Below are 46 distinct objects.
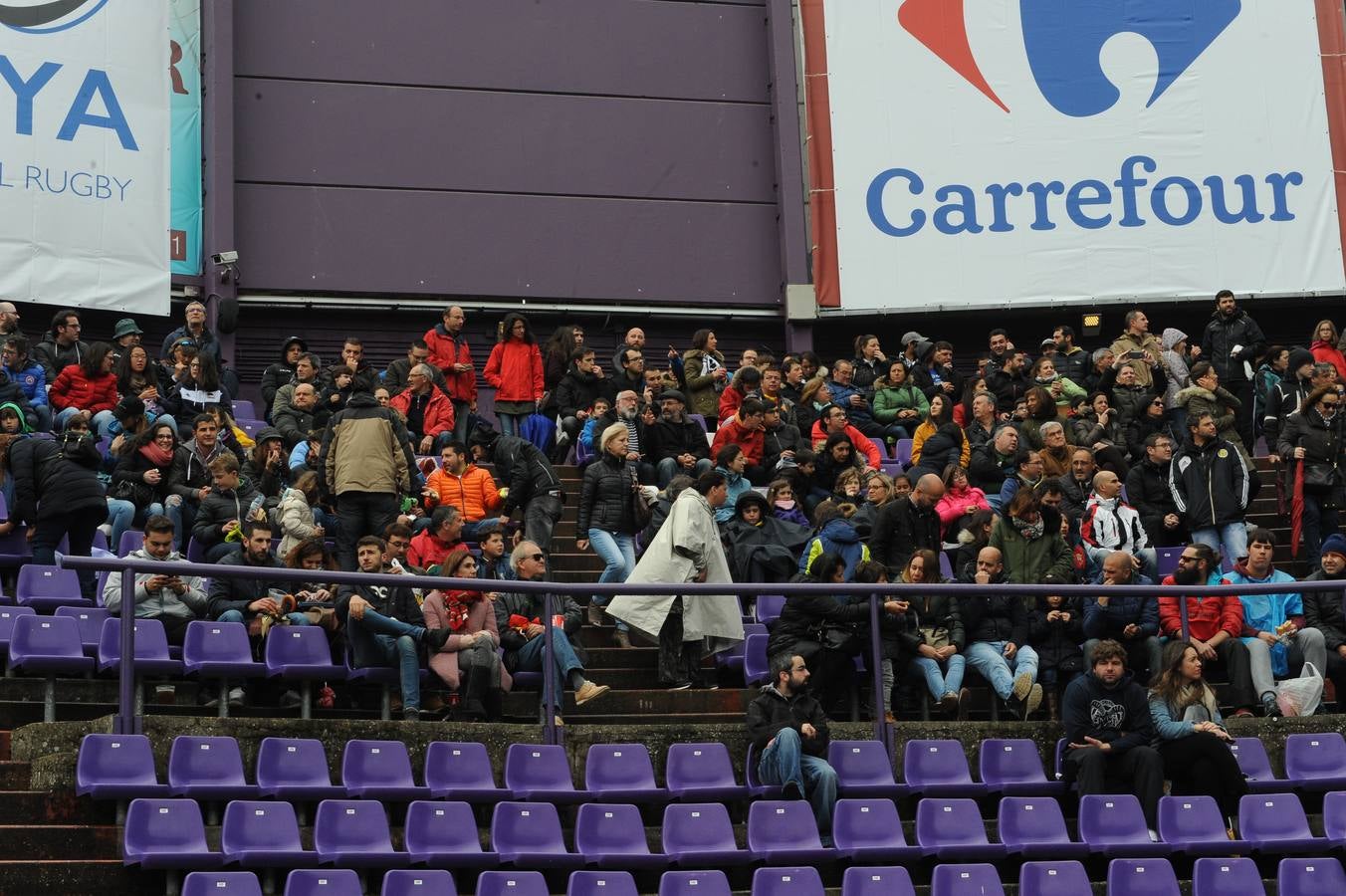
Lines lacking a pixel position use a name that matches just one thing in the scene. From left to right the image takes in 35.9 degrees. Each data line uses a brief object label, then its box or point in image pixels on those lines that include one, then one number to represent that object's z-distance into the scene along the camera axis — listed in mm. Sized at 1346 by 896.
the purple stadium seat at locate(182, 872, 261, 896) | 9492
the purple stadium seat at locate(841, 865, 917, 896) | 10703
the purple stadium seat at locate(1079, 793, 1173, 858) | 11398
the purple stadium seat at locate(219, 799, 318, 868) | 9938
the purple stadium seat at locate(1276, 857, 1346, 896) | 11273
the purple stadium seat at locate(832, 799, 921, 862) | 11125
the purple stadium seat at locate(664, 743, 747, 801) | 11328
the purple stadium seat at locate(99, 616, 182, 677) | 10930
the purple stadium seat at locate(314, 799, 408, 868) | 10180
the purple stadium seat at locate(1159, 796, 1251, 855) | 11531
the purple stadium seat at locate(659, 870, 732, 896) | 10367
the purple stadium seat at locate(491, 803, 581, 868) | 10570
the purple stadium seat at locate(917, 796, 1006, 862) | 11273
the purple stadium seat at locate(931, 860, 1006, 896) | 10859
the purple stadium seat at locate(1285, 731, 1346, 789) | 12156
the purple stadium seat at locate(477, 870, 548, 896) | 10133
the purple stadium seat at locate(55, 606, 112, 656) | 11359
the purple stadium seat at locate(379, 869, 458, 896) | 9945
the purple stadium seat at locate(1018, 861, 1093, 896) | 11023
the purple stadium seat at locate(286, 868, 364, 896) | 9738
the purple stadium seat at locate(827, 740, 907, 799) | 11539
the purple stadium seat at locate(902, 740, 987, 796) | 11695
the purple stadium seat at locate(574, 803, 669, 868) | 10719
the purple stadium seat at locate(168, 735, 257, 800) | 10297
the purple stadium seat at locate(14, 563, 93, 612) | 12164
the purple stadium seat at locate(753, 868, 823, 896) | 10516
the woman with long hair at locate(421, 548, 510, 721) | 11398
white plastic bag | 12555
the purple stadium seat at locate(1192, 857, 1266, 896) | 11211
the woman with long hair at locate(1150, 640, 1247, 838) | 11836
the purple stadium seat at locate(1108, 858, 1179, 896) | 11086
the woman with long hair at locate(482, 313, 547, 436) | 17281
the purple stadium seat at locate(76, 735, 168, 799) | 10133
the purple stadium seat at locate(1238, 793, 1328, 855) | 11633
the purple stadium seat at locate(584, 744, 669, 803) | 11211
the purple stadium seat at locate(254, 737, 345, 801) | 10516
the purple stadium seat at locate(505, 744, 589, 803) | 11031
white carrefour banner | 21656
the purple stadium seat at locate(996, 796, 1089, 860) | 11367
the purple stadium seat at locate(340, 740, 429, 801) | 10656
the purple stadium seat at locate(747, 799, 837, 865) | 10945
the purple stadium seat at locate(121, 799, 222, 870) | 9773
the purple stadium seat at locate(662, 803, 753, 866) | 10844
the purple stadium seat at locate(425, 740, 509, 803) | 10891
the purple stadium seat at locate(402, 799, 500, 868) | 10379
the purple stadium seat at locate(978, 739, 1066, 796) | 11844
